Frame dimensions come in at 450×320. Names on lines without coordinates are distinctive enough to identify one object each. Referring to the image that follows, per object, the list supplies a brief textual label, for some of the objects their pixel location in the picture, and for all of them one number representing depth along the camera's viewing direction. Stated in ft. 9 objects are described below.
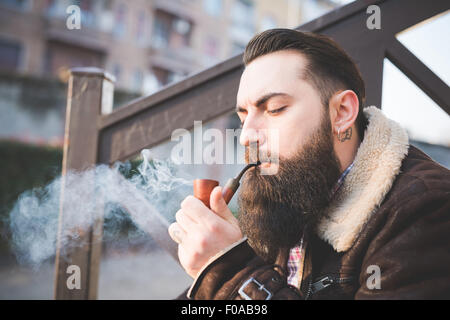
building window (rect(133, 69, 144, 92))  52.85
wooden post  6.13
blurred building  42.75
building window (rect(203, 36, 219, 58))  59.36
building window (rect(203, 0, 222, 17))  58.13
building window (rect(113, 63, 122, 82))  50.72
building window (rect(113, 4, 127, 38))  47.91
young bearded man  4.19
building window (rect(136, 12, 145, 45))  51.11
